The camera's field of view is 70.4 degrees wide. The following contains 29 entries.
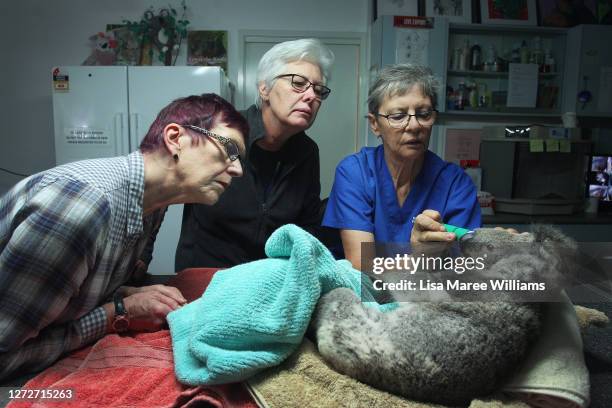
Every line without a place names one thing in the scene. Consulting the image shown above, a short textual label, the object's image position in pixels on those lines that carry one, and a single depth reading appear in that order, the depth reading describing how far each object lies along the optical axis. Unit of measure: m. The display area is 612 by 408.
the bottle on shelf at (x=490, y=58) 3.33
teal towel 0.58
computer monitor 2.81
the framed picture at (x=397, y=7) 3.25
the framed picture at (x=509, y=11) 3.29
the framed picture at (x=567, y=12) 3.33
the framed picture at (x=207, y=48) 3.38
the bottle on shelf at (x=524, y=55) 3.32
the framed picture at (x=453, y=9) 3.27
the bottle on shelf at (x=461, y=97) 3.34
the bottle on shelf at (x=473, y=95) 3.38
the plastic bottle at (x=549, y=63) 3.32
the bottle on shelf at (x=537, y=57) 3.32
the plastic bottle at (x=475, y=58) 3.32
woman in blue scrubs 1.22
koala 0.53
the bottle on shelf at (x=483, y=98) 3.38
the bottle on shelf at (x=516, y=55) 3.33
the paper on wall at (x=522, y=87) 3.29
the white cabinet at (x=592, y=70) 3.11
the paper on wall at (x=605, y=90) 3.13
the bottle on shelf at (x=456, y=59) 3.33
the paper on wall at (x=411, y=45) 3.08
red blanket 0.59
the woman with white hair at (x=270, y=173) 1.41
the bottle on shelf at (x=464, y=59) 3.32
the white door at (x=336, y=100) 3.47
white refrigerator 2.83
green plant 3.24
